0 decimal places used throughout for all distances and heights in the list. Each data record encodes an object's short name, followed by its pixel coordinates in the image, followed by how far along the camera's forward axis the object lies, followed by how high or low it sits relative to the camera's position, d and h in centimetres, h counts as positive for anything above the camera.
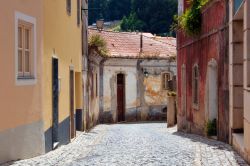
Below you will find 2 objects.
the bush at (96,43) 2558 +167
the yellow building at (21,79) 922 -8
